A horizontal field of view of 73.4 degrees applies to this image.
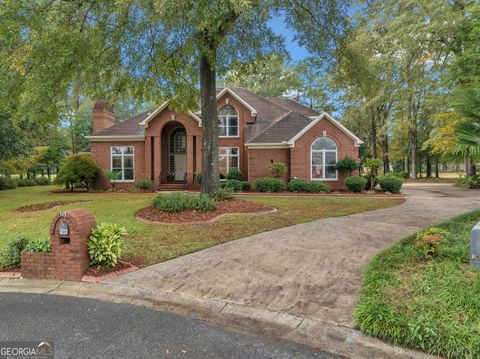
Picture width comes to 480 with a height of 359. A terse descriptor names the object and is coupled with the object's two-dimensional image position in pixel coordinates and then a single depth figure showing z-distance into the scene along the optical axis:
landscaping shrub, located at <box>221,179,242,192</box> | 19.14
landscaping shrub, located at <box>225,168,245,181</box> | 20.56
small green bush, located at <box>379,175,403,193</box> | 18.31
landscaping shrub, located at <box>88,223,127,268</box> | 5.41
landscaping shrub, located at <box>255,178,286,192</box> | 18.59
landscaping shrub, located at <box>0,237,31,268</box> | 5.70
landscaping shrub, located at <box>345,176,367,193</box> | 18.45
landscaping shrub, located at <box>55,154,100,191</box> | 20.73
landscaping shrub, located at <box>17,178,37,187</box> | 32.67
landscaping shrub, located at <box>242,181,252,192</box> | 19.47
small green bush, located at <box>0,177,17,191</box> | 26.69
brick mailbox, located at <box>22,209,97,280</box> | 5.18
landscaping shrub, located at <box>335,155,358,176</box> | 19.27
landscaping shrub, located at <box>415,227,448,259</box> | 5.24
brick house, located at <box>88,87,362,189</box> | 19.89
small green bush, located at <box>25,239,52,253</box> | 5.40
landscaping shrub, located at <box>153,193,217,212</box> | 10.56
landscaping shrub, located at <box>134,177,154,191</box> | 21.09
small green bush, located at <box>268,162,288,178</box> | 19.34
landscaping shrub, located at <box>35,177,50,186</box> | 36.12
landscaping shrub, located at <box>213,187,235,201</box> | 12.20
